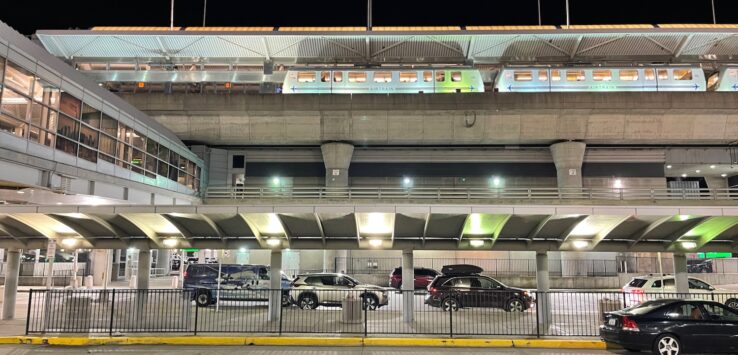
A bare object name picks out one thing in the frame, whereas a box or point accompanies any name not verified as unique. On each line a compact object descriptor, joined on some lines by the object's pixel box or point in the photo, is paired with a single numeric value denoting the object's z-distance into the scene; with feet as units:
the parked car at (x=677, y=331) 32.27
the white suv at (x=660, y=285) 65.92
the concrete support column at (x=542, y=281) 43.60
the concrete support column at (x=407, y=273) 45.61
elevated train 120.06
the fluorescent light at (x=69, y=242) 49.85
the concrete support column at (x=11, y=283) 48.87
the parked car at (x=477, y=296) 51.85
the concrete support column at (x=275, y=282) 45.91
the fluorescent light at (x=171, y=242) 49.24
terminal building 45.16
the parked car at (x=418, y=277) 84.73
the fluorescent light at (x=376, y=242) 48.79
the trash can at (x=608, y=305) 44.07
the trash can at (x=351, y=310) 43.73
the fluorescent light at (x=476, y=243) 48.85
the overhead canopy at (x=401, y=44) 132.77
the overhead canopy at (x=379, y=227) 42.57
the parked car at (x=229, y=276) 65.05
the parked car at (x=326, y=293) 57.93
